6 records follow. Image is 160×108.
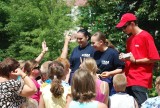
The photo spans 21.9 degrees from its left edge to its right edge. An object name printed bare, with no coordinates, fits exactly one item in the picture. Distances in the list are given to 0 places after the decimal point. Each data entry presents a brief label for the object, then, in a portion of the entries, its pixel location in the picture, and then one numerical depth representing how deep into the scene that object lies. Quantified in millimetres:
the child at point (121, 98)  6695
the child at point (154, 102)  5824
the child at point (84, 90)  4711
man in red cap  6828
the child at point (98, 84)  6055
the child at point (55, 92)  5973
